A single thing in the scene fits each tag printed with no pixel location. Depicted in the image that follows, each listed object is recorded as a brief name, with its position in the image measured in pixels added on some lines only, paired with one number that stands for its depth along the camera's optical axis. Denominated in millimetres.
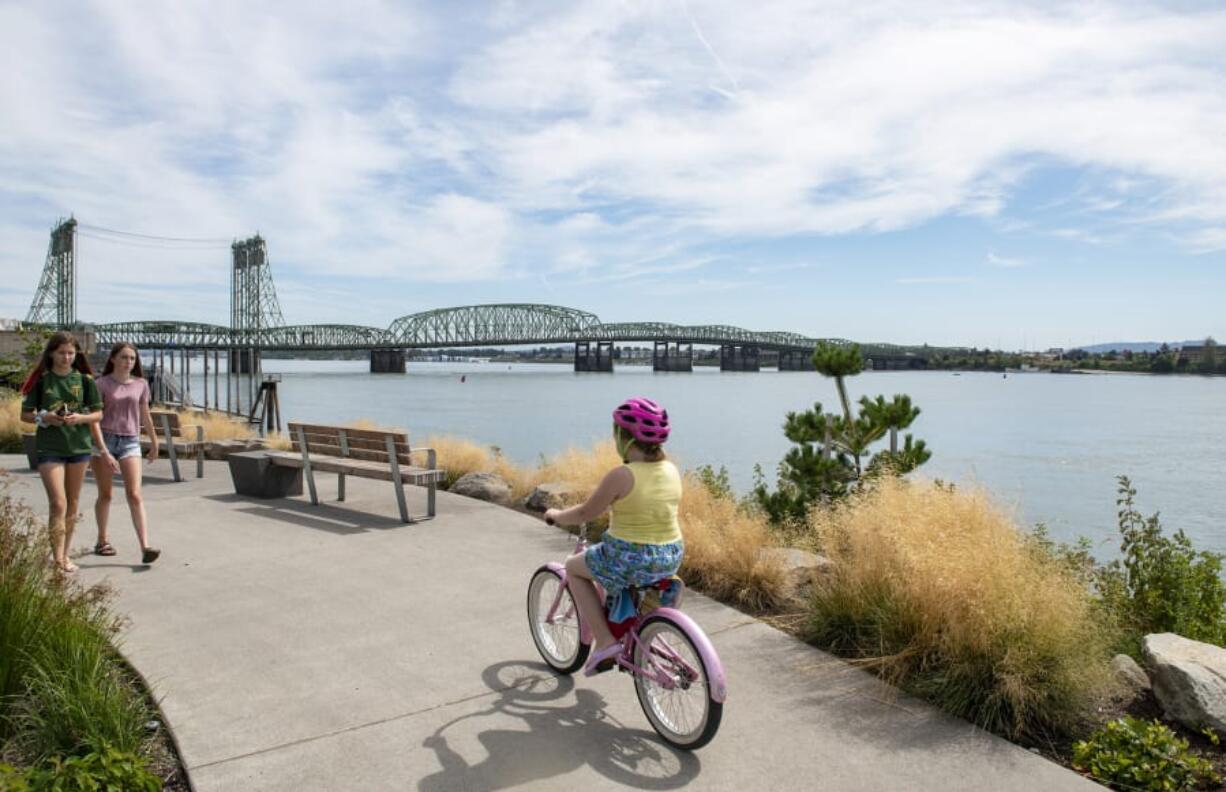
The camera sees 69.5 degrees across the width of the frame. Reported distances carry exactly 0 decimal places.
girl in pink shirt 6863
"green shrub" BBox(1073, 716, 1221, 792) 3605
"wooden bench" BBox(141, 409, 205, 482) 11500
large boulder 3979
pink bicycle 3676
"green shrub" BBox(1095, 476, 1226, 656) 5754
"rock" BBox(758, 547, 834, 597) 6066
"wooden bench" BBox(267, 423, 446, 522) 8689
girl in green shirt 6398
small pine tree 9438
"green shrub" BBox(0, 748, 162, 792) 3064
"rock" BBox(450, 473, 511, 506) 10312
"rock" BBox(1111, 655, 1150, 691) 4523
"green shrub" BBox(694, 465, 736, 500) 9694
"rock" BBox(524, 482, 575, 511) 9367
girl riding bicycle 3955
